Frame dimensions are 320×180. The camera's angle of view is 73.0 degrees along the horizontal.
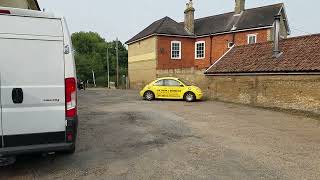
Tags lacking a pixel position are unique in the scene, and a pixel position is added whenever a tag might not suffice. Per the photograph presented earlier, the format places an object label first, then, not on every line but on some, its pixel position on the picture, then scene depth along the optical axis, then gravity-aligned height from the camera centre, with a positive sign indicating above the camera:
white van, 3.37 -0.02
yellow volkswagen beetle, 13.93 -0.55
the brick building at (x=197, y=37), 22.13 +4.92
